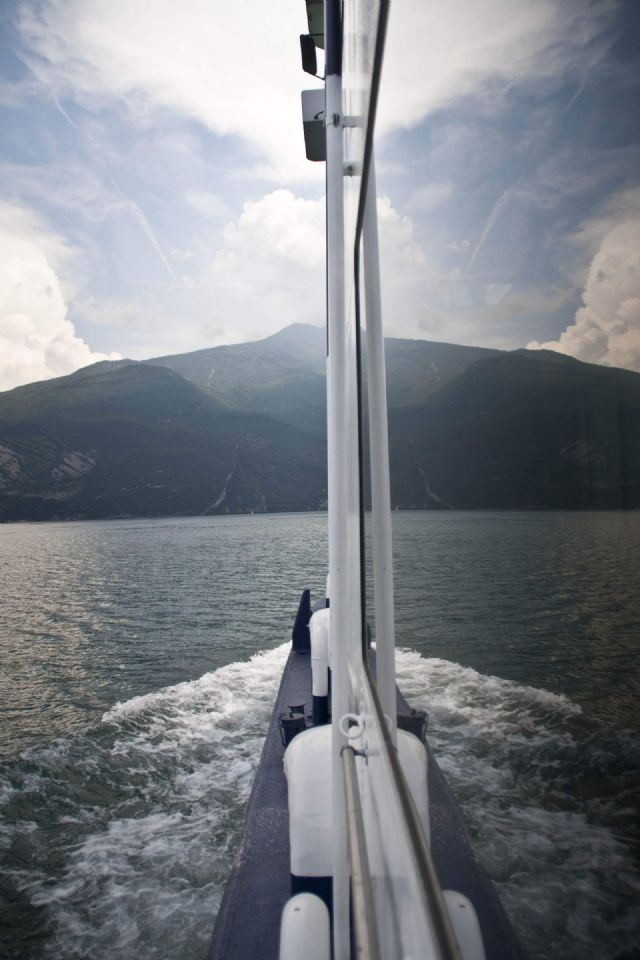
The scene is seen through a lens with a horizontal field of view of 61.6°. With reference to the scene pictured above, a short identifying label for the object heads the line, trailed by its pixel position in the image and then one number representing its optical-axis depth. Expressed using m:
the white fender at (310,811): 2.11
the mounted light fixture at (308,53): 3.24
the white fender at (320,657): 4.33
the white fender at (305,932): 1.90
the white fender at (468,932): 0.85
